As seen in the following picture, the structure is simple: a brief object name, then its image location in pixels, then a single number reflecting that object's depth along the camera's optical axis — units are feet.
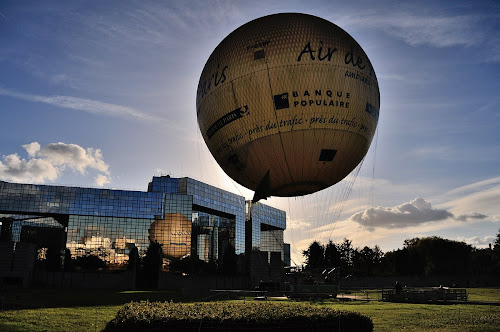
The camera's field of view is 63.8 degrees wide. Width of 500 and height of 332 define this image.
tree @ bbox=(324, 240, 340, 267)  396.14
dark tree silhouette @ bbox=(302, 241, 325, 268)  401.90
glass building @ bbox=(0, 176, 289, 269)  345.10
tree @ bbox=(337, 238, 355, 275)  415.23
